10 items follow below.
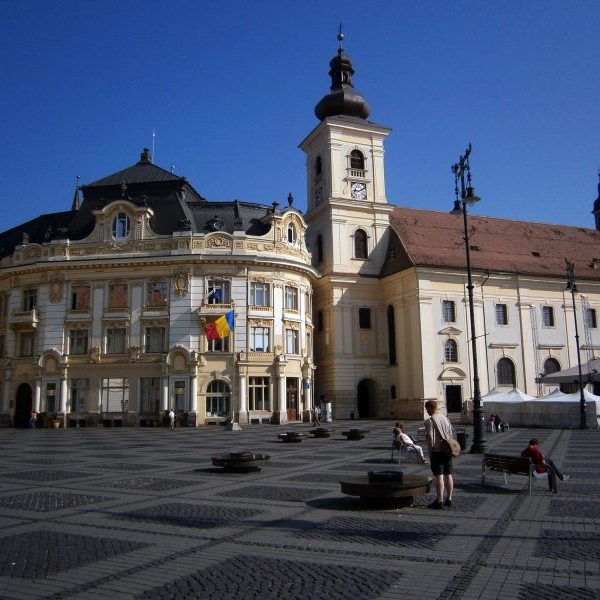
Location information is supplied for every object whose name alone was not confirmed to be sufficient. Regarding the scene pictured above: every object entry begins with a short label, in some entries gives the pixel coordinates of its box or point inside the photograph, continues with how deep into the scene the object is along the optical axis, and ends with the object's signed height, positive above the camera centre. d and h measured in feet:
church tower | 171.73 +42.38
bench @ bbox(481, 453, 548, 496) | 42.65 -4.83
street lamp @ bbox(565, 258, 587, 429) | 114.83 -3.50
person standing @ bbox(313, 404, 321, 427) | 133.39 -4.02
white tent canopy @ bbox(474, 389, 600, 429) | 119.14 -3.01
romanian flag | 137.74 +15.44
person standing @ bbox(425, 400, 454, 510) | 36.73 -3.20
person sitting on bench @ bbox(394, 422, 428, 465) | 61.46 -4.56
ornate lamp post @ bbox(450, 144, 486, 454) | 67.41 +21.19
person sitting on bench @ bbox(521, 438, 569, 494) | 42.75 -4.81
